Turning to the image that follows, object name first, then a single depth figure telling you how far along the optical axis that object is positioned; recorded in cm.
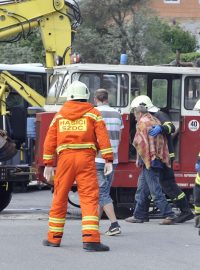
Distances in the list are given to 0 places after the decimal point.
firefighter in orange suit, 1913
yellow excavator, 3251
